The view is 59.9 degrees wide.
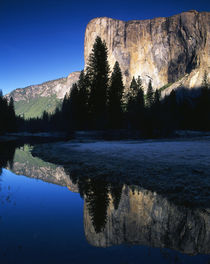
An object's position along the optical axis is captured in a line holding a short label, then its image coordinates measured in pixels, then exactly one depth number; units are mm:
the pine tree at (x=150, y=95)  76375
